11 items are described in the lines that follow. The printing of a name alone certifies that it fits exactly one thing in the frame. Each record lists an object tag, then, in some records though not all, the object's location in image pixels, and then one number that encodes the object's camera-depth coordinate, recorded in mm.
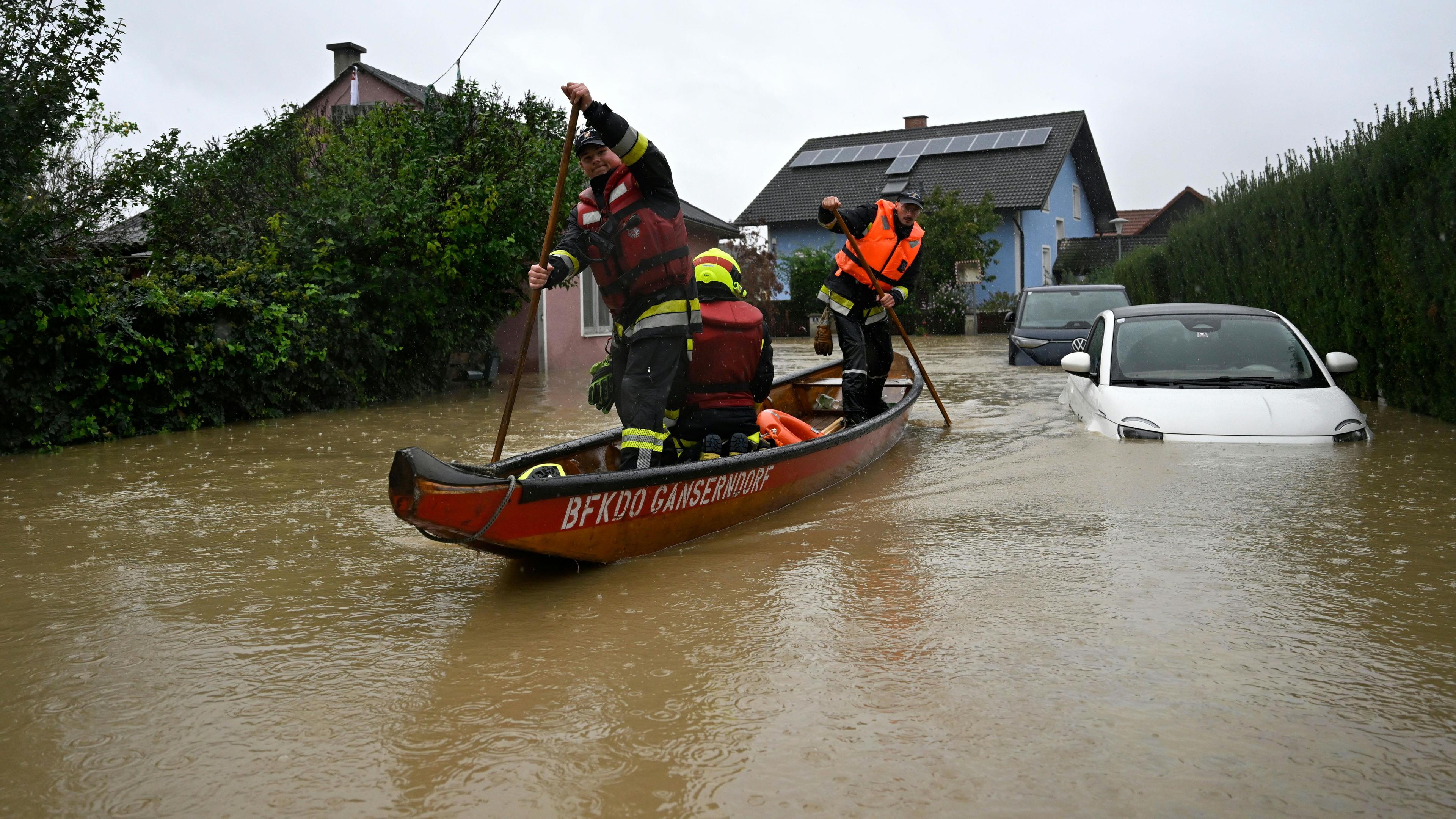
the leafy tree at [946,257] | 35969
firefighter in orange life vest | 9336
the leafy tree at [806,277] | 38094
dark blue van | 18141
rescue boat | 4496
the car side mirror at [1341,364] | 8398
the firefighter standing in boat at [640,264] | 5949
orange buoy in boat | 7633
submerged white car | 8062
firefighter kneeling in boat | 6781
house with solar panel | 39719
